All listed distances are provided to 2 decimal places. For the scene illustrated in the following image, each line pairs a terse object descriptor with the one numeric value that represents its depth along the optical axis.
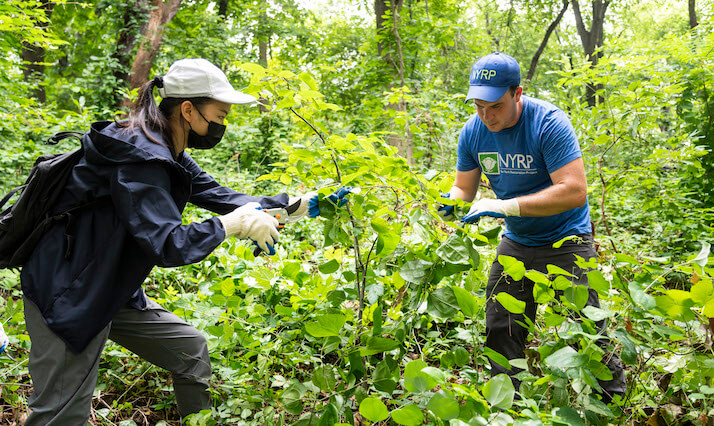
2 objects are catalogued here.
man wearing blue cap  2.12
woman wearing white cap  1.66
